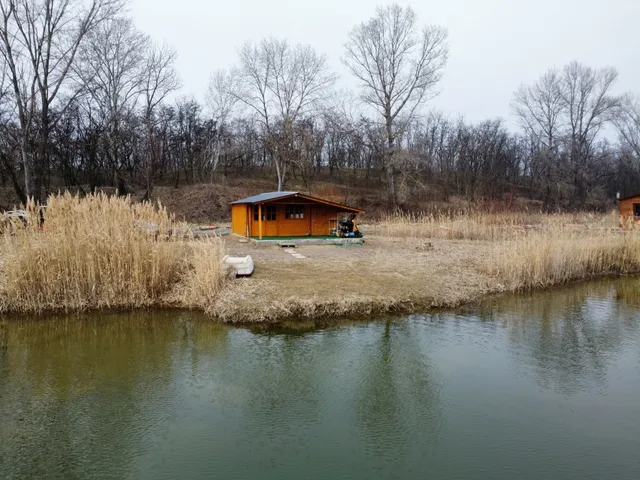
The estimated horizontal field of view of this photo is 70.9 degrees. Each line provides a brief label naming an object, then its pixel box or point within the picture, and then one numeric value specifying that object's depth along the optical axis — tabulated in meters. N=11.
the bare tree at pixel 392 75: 30.20
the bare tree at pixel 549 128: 38.16
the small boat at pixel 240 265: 10.40
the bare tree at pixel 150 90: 29.72
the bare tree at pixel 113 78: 26.84
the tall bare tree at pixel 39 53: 17.64
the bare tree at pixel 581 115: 37.60
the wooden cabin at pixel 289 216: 17.22
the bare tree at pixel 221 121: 35.44
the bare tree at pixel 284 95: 32.53
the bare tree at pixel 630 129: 41.53
